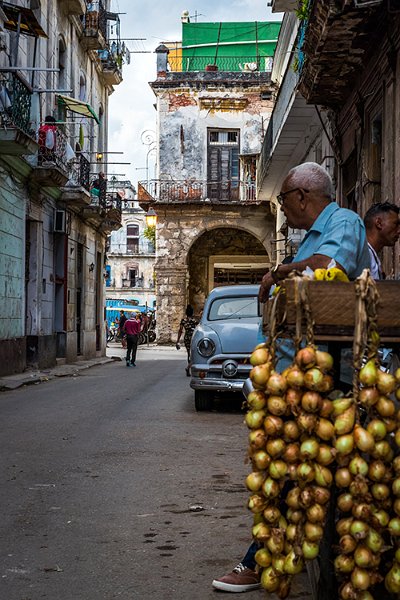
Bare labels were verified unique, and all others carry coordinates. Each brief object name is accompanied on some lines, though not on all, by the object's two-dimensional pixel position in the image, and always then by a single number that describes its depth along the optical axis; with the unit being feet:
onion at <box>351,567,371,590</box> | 8.02
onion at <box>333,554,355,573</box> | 8.15
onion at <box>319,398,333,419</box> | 8.36
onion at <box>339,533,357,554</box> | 8.11
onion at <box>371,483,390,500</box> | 8.11
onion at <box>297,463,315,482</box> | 8.24
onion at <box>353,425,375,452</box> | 8.04
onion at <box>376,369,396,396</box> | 8.24
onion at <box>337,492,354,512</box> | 8.18
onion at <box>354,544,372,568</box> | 8.00
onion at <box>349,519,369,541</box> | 8.04
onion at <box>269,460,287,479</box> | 8.46
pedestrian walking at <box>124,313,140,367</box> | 73.97
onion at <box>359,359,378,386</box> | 8.21
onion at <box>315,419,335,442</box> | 8.24
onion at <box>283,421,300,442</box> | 8.39
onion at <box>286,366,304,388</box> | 8.34
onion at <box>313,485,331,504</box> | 8.24
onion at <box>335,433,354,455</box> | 8.10
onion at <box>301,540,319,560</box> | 8.29
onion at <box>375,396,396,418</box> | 8.23
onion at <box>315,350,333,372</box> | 8.39
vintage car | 34.96
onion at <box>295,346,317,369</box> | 8.36
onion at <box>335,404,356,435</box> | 8.17
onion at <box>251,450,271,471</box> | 8.52
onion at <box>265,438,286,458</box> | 8.46
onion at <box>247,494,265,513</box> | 8.72
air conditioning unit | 73.61
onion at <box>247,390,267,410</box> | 8.61
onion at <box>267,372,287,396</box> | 8.42
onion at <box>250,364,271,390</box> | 8.55
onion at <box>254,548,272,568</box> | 8.63
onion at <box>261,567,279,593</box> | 8.58
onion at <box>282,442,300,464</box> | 8.41
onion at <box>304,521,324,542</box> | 8.27
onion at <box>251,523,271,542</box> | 8.68
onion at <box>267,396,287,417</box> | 8.41
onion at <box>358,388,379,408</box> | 8.21
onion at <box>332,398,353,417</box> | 8.30
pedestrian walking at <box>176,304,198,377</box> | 68.13
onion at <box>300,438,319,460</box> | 8.23
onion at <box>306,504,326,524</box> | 8.24
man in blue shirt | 10.36
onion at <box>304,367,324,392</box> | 8.29
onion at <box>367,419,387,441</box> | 8.16
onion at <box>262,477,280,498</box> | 8.56
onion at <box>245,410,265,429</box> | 8.61
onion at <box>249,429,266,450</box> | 8.53
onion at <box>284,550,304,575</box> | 8.38
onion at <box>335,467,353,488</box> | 8.14
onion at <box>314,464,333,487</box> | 8.21
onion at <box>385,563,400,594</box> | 8.14
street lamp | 113.80
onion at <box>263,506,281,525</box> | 8.66
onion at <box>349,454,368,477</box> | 8.08
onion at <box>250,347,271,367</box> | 8.75
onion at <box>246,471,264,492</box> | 8.66
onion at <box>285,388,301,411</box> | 8.36
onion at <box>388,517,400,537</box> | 8.10
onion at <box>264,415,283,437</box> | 8.43
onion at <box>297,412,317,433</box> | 8.23
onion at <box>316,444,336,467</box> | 8.22
